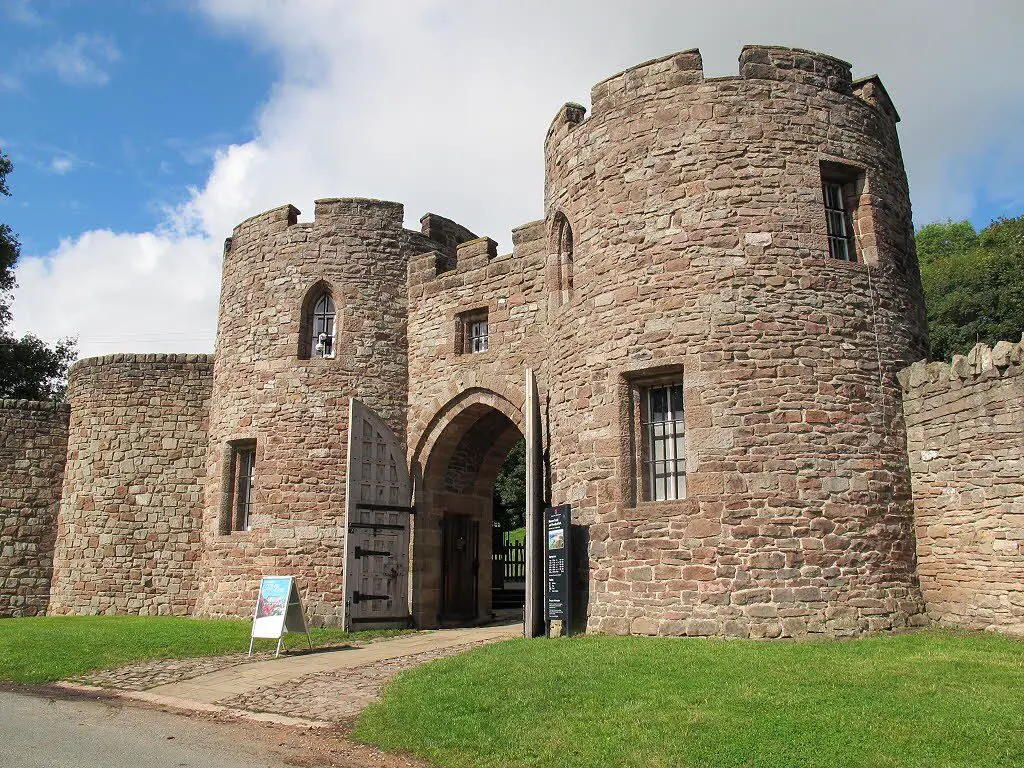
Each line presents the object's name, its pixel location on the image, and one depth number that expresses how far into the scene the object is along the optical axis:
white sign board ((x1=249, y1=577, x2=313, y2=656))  11.91
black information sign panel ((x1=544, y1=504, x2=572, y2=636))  12.01
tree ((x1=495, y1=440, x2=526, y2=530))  30.78
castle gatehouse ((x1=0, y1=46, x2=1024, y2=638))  10.90
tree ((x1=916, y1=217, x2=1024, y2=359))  28.05
